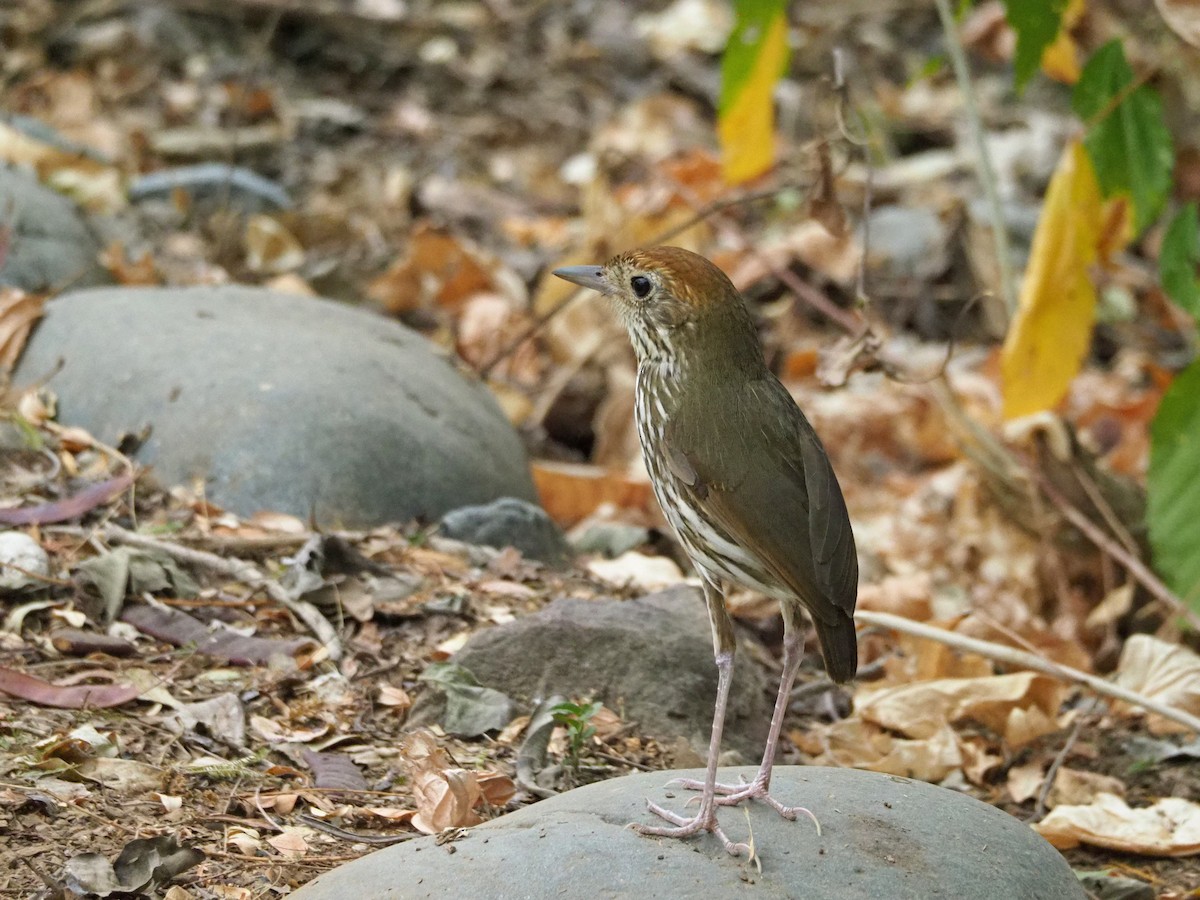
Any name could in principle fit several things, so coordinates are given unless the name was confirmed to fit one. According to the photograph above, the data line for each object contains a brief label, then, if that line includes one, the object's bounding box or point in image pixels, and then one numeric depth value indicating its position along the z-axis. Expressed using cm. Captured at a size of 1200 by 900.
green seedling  709
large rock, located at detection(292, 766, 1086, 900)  563
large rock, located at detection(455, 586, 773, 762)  804
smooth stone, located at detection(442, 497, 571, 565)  979
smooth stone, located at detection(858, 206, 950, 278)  1667
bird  631
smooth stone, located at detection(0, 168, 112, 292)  1209
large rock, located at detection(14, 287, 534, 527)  962
